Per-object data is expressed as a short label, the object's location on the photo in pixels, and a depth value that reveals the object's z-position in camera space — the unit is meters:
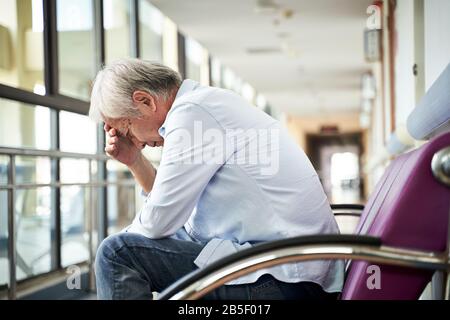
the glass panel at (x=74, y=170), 4.28
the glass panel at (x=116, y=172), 5.15
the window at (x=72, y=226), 4.23
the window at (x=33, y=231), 3.62
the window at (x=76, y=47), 4.30
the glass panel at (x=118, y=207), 4.52
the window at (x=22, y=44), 3.51
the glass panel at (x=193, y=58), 8.19
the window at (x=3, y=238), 2.71
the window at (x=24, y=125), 3.48
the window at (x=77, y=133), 4.28
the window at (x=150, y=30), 6.42
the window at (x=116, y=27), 5.27
